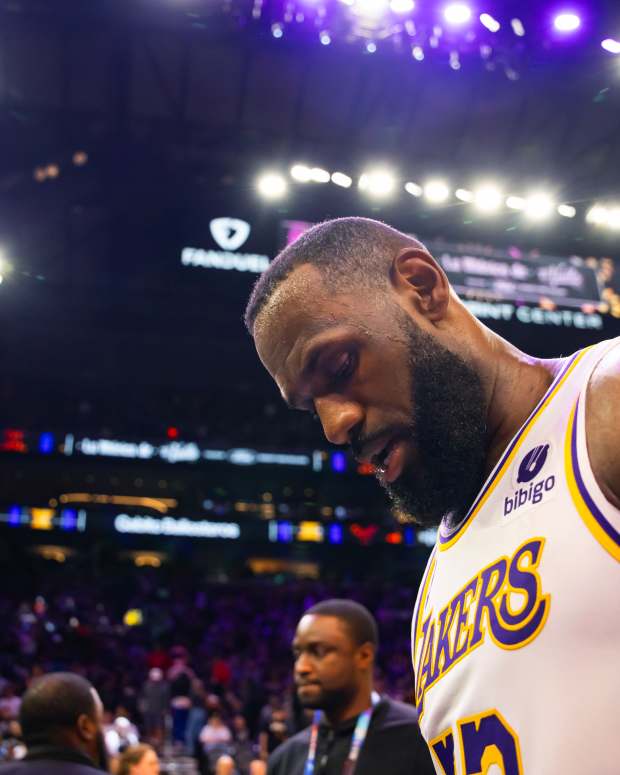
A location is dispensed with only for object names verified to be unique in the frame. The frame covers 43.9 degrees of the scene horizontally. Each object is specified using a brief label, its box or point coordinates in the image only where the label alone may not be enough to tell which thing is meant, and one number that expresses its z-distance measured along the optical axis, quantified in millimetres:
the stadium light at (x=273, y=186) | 10000
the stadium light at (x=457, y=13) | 7551
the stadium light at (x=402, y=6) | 7707
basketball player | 857
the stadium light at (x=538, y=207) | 10055
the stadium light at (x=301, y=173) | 10125
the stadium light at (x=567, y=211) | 10188
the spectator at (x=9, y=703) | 7956
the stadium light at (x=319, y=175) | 10234
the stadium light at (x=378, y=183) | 10156
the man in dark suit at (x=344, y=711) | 2684
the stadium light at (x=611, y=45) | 7723
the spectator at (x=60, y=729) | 2404
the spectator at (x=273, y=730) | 6730
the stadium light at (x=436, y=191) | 10234
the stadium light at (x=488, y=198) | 10125
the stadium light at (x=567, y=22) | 7480
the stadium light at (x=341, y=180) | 10242
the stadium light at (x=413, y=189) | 10211
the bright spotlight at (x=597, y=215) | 10195
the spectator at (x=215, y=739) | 7641
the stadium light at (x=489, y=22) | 7648
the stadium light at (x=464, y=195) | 10281
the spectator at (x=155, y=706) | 9695
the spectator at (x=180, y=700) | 9898
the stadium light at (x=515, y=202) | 10145
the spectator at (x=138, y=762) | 3742
